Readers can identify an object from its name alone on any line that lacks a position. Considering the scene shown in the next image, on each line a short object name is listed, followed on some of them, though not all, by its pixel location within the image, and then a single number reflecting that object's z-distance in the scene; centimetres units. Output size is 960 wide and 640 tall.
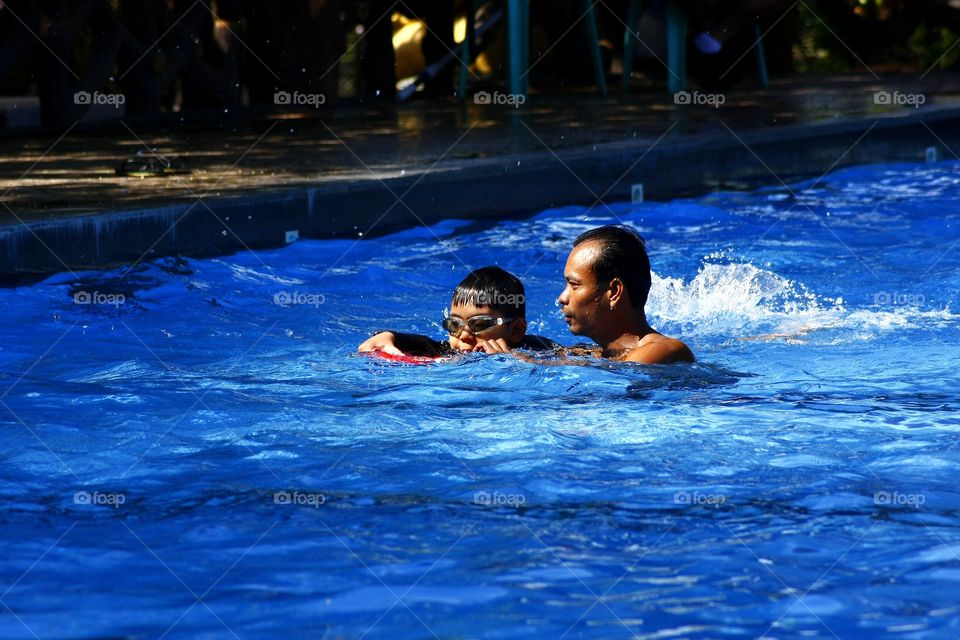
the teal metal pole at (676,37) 2533
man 943
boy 944
